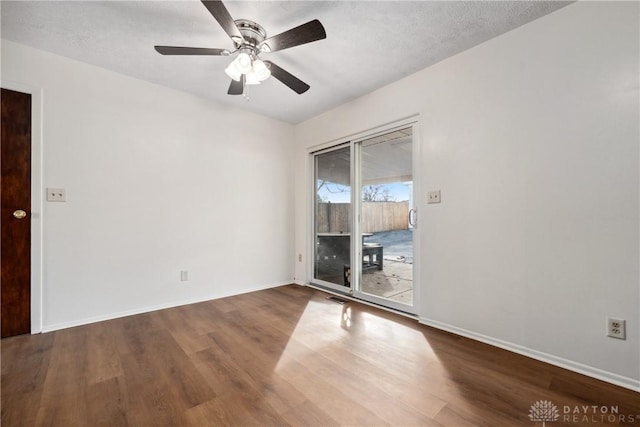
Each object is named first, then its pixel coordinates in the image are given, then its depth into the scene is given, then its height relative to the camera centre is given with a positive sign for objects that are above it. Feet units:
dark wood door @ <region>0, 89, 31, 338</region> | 7.37 +0.04
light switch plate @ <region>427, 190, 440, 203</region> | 8.21 +0.54
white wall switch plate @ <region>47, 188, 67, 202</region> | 7.81 +0.58
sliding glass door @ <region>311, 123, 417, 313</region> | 9.45 -0.19
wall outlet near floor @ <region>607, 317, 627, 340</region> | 5.38 -2.37
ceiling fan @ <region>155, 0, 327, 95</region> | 5.38 +3.78
